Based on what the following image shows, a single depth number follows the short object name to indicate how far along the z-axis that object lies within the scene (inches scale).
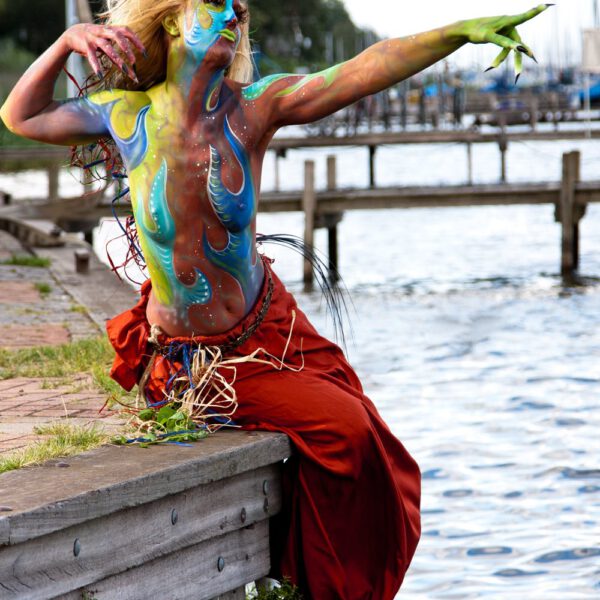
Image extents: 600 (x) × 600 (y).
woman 317.7
